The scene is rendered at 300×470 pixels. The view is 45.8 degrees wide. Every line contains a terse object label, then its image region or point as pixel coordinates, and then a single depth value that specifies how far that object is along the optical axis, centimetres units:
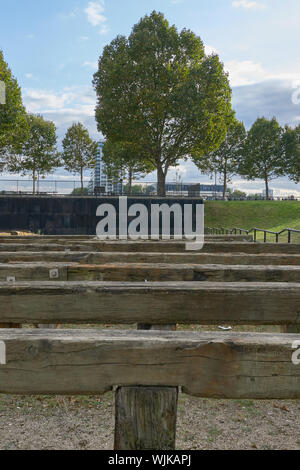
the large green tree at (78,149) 5131
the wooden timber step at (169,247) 505
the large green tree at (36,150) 4781
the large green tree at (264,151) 5122
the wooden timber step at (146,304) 221
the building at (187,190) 3906
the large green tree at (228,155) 5134
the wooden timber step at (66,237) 681
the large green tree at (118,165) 4231
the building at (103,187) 3364
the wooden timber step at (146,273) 288
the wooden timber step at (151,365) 159
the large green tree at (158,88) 3434
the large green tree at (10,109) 3059
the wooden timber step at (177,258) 387
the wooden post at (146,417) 161
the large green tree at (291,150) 5109
